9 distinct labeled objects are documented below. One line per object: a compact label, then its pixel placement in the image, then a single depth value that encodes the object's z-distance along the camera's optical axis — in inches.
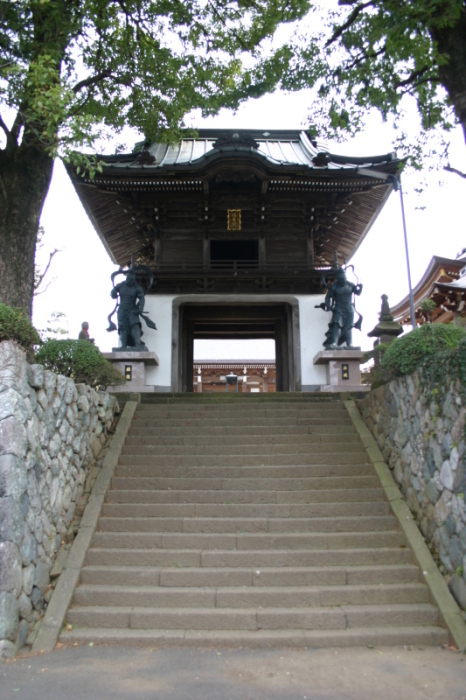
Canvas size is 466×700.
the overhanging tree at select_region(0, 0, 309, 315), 240.2
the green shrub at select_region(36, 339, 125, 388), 257.9
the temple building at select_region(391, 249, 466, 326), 498.9
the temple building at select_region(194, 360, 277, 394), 932.2
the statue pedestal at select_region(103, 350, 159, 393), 444.8
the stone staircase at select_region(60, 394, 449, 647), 173.2
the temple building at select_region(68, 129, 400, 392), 448.1
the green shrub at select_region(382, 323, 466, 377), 221.9
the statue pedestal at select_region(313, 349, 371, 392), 447.2
